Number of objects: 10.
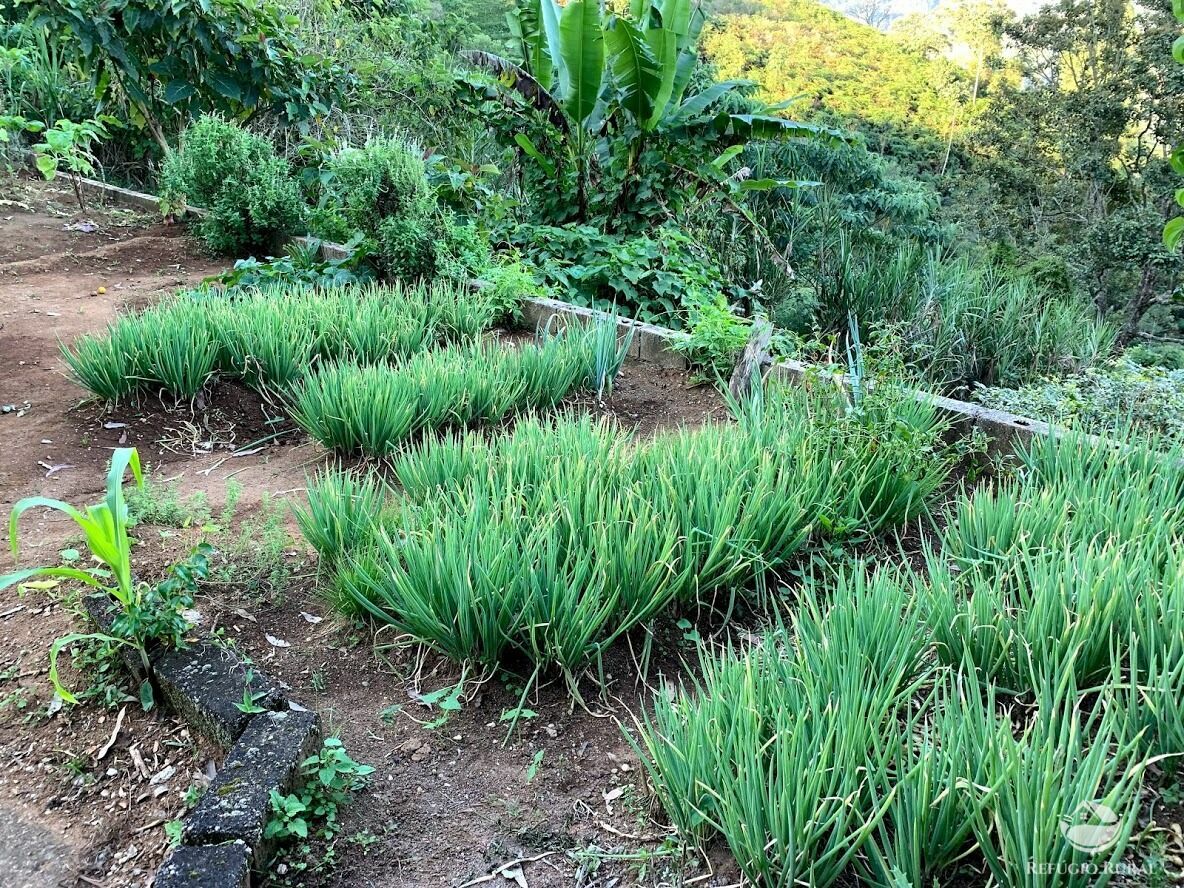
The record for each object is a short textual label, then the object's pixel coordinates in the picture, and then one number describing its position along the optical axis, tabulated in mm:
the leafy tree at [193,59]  6875
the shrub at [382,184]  5598
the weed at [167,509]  3029
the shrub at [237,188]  6355
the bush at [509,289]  5512
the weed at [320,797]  1846
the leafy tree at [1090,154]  16422
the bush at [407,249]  5605
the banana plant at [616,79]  6965
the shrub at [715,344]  4863
